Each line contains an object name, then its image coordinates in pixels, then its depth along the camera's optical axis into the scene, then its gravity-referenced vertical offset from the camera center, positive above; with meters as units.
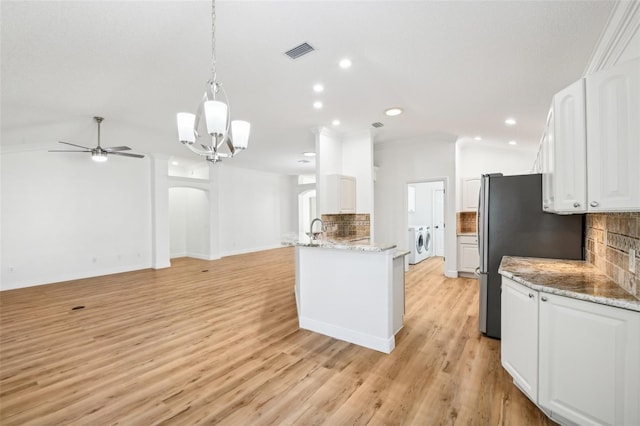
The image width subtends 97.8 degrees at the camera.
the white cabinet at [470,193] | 5.88 +0.37
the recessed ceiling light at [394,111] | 3.94 +1.43
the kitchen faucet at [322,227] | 4.85 -0.29
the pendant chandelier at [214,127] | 1.94 +0.64
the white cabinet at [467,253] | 5.61 -0.87
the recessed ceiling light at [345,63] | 2.63 +1.42
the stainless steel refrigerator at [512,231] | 2.74 -0.21
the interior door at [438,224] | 8.30 -0.41
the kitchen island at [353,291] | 2.77 -0.88
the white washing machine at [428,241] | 7.67 -0.88
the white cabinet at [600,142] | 1.45 +0.39
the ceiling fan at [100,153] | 4.63 +0.96
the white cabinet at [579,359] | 1.45 -0.86
